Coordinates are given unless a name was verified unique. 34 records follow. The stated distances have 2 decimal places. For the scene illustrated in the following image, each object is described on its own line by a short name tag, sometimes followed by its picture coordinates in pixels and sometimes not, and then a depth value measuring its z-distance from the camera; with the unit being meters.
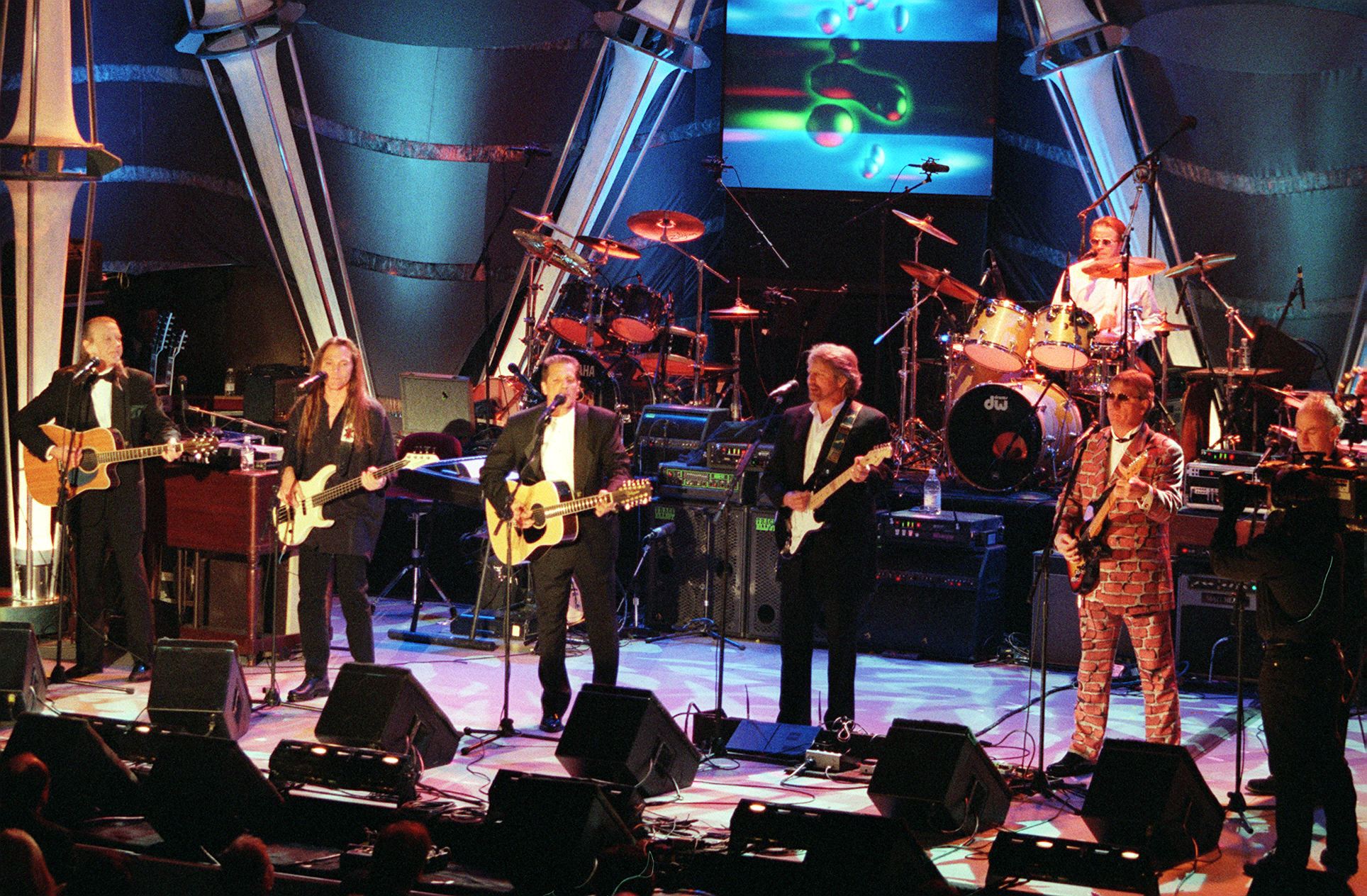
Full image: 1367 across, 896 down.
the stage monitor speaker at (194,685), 12.98
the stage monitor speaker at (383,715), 12.17
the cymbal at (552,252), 24.03
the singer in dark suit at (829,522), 14.13
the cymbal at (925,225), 22.72
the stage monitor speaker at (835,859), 8.72
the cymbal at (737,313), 26.73
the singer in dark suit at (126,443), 17.00
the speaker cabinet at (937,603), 19.44
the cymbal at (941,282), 22.75
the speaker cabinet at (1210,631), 18.33
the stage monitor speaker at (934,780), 11.03
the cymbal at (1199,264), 19.73
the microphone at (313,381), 15.76
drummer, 20.85
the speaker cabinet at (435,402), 25.30
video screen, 28.50
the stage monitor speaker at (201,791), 10.05
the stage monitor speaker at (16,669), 13.84
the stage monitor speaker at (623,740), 11.96
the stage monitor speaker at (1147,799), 10.50
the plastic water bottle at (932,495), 20.19
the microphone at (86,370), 16.62
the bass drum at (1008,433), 21.00
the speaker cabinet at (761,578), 20.56
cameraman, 10.51
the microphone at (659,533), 20.86
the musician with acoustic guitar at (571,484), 14.68
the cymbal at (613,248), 24.83
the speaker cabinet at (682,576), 21.17
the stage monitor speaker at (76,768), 10.60
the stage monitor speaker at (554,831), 9.44
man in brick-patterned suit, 13.07
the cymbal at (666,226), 25.62
